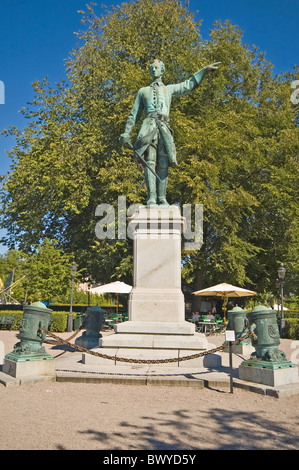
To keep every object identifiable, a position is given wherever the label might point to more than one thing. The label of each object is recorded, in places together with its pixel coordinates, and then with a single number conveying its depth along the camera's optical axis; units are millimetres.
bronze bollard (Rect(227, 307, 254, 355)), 10562
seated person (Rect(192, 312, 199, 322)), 21214
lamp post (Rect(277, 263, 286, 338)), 20016
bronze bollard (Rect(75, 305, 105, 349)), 10845
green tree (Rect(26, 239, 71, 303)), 22047
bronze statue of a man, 9617
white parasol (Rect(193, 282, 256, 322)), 19205
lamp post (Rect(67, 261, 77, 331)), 20156
